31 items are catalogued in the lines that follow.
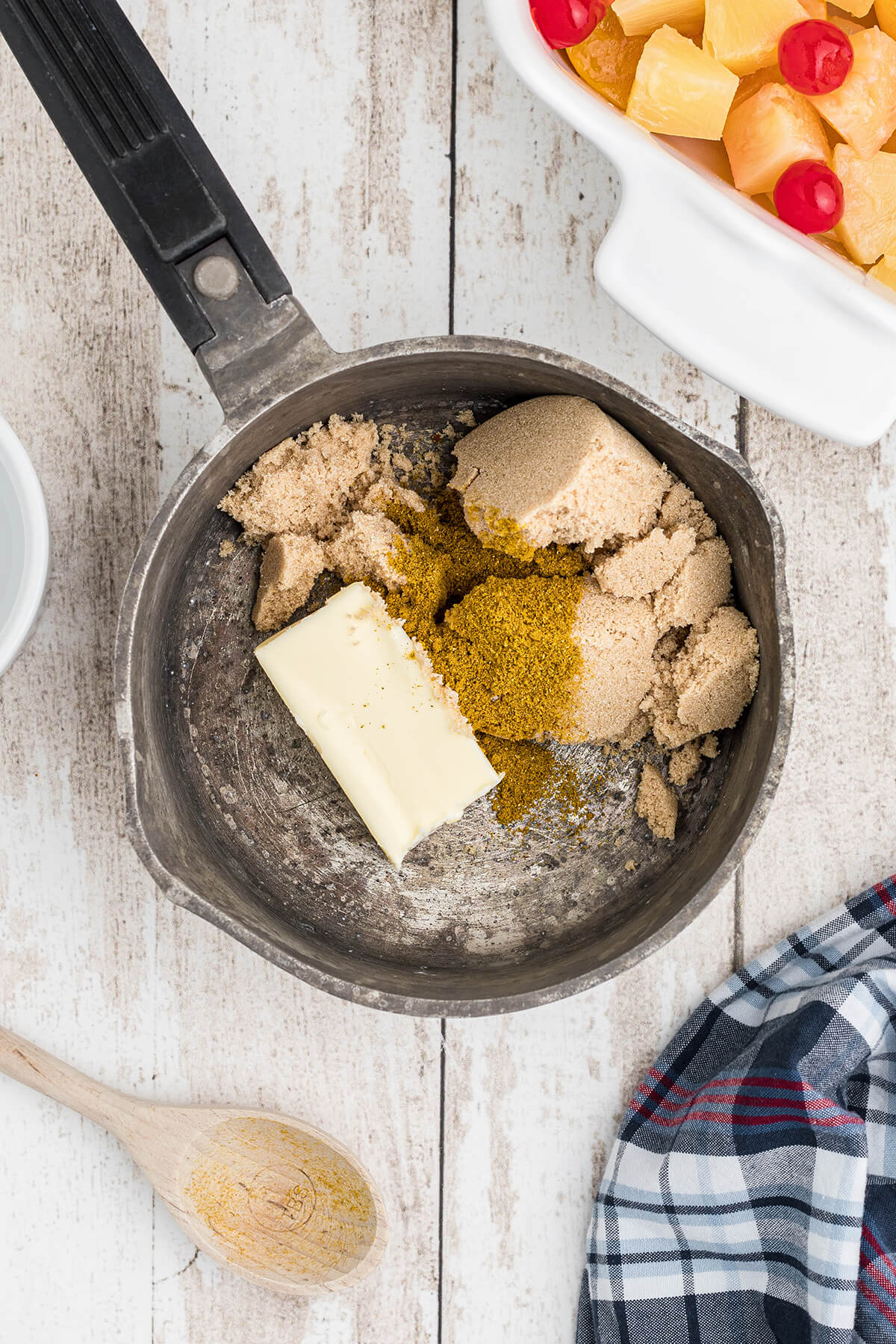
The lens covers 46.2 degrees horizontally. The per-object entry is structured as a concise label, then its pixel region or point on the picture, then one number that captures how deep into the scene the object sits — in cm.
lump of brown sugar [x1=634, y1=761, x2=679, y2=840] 87
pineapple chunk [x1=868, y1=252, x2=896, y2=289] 74
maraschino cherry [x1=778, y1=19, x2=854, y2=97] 69
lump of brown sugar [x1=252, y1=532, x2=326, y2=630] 83
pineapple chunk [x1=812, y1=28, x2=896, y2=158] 71
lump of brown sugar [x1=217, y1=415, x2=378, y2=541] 81
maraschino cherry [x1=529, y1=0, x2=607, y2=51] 72
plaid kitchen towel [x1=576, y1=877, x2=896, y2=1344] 89
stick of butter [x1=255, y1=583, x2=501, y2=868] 80
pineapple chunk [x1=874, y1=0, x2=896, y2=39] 73
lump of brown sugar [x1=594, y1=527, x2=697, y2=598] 81
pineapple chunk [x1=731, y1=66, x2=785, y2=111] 74
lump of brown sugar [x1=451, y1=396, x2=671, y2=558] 77
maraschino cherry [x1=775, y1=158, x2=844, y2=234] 71
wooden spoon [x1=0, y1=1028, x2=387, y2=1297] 90
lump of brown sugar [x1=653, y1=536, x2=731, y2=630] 81
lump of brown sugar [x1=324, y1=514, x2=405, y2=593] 82
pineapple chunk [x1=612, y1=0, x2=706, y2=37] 71
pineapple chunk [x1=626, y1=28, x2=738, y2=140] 71
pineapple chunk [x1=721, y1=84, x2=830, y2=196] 72
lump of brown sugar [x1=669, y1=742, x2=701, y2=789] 87
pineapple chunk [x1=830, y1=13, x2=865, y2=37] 74
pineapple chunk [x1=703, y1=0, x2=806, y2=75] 70
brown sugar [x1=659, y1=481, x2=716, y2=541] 82
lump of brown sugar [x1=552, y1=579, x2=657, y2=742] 81
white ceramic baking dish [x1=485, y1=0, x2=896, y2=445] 72
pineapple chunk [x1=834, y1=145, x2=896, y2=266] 73
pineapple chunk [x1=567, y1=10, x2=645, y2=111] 75
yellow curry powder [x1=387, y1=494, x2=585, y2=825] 80
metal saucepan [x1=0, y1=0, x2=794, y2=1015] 68
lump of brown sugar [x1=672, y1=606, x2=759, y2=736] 81
